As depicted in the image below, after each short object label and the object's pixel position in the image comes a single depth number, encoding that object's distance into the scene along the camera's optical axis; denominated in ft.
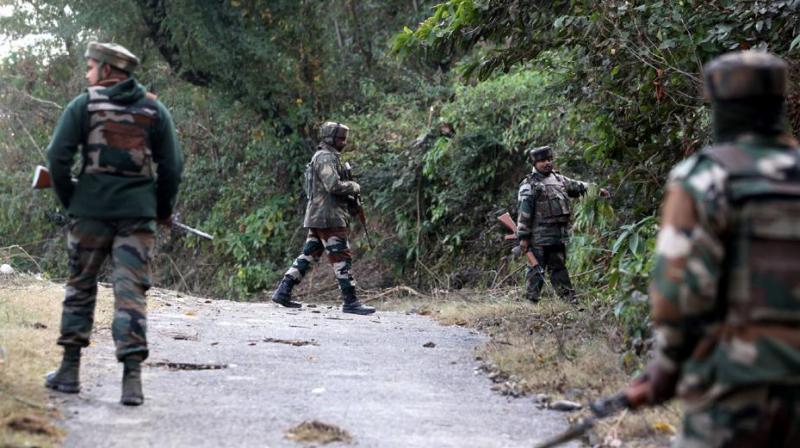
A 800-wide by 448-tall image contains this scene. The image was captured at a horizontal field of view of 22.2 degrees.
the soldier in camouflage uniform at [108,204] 36.14
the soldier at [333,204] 71.70
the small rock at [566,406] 37.76
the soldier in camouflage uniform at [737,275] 17.83
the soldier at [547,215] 69.70
